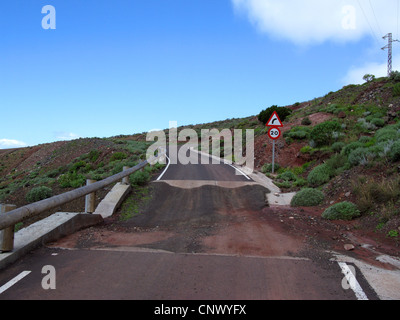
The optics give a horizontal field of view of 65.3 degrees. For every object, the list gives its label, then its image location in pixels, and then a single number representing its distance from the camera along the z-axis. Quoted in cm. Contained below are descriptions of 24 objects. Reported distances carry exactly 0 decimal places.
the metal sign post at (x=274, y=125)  1689
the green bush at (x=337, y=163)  1226
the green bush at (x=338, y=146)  1634
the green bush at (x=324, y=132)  1872
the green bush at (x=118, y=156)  2669
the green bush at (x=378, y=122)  1927
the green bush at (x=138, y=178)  1213
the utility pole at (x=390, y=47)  3728
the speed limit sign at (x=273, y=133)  1687
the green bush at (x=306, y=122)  2508
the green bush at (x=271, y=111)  3794
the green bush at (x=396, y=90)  2525
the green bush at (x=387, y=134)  1297
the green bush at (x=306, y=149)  1853
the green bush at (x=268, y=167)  1798
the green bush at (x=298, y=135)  2136
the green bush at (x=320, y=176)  1230
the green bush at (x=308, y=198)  1001
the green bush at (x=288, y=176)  1484
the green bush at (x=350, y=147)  1334
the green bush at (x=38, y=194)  1409
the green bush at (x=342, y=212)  817
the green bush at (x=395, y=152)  970
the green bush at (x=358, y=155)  1125
